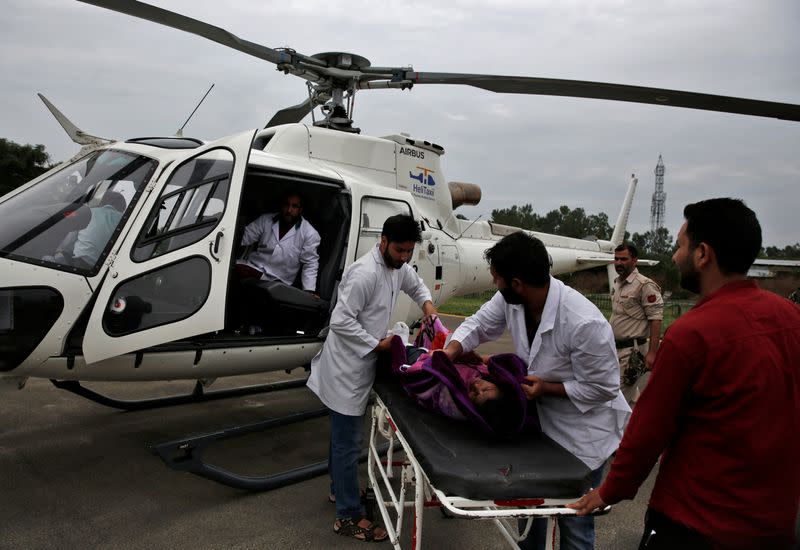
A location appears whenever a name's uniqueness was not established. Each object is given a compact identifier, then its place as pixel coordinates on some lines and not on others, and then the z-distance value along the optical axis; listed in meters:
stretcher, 1.76
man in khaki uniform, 4.47
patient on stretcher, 2.15
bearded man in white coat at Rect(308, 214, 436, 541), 2.99
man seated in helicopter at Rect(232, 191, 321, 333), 4.22
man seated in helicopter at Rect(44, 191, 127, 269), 2.97
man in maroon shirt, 1.31
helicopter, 2.88
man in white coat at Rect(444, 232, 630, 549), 2.08
